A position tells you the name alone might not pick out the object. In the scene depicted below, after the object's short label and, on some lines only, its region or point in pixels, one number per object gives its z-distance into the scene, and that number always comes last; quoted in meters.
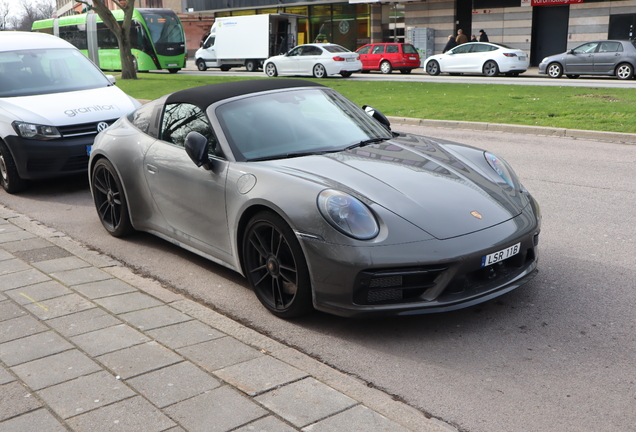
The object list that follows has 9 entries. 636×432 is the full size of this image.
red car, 31.03
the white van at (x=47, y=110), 7.62
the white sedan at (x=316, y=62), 28.30
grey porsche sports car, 3.60
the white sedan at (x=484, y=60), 26.75
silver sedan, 22.78
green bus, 35.81
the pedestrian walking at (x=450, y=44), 30.17
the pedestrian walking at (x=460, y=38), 30.42
